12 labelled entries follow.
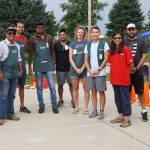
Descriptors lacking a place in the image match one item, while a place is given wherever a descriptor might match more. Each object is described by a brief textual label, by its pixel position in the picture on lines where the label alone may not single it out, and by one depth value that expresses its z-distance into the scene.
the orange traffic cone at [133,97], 5.88
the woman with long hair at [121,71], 4.22
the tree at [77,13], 32.28
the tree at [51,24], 23.20
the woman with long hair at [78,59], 4.97
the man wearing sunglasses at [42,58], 5.07
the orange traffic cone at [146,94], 5.62
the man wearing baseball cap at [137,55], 4.41
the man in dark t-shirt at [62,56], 5.40
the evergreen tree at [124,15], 33.55
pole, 14.32
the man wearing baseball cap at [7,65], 4.52
